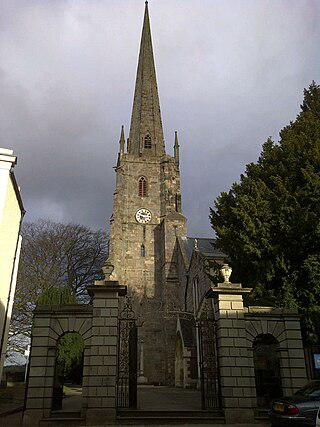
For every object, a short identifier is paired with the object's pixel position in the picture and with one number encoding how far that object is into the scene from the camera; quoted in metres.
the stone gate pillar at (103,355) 11.26
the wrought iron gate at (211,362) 12.21
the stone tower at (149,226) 37.00
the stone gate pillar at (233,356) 11.46
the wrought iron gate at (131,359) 12.36
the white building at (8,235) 13.13
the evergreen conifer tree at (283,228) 14.66
